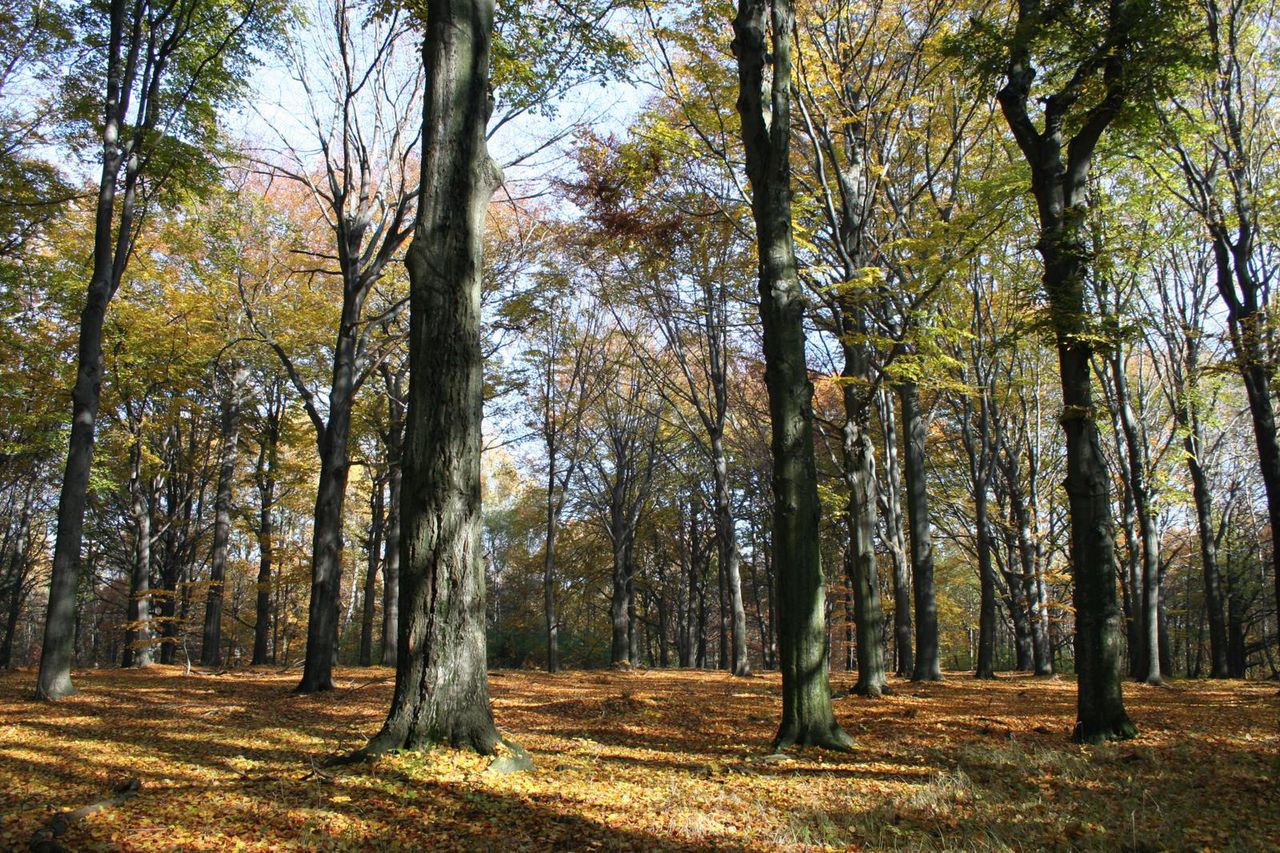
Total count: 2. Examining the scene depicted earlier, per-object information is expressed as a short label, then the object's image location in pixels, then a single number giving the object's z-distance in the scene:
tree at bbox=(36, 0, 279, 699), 9.36
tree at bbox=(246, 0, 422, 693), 11.10
